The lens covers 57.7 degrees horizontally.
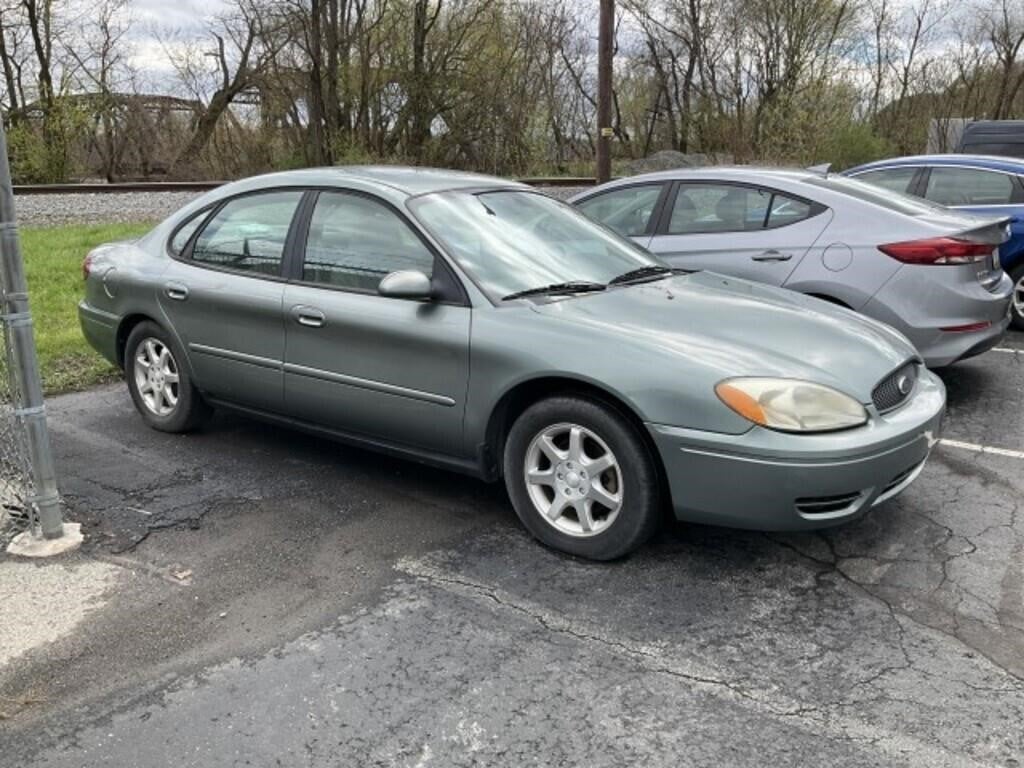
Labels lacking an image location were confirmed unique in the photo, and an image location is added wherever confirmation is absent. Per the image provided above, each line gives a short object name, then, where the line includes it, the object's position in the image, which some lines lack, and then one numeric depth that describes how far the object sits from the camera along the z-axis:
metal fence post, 3.65
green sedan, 3.44
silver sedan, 5.71
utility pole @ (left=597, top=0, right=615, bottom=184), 15.38
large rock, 26.27
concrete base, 3.88
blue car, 8.00
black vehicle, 12.34
